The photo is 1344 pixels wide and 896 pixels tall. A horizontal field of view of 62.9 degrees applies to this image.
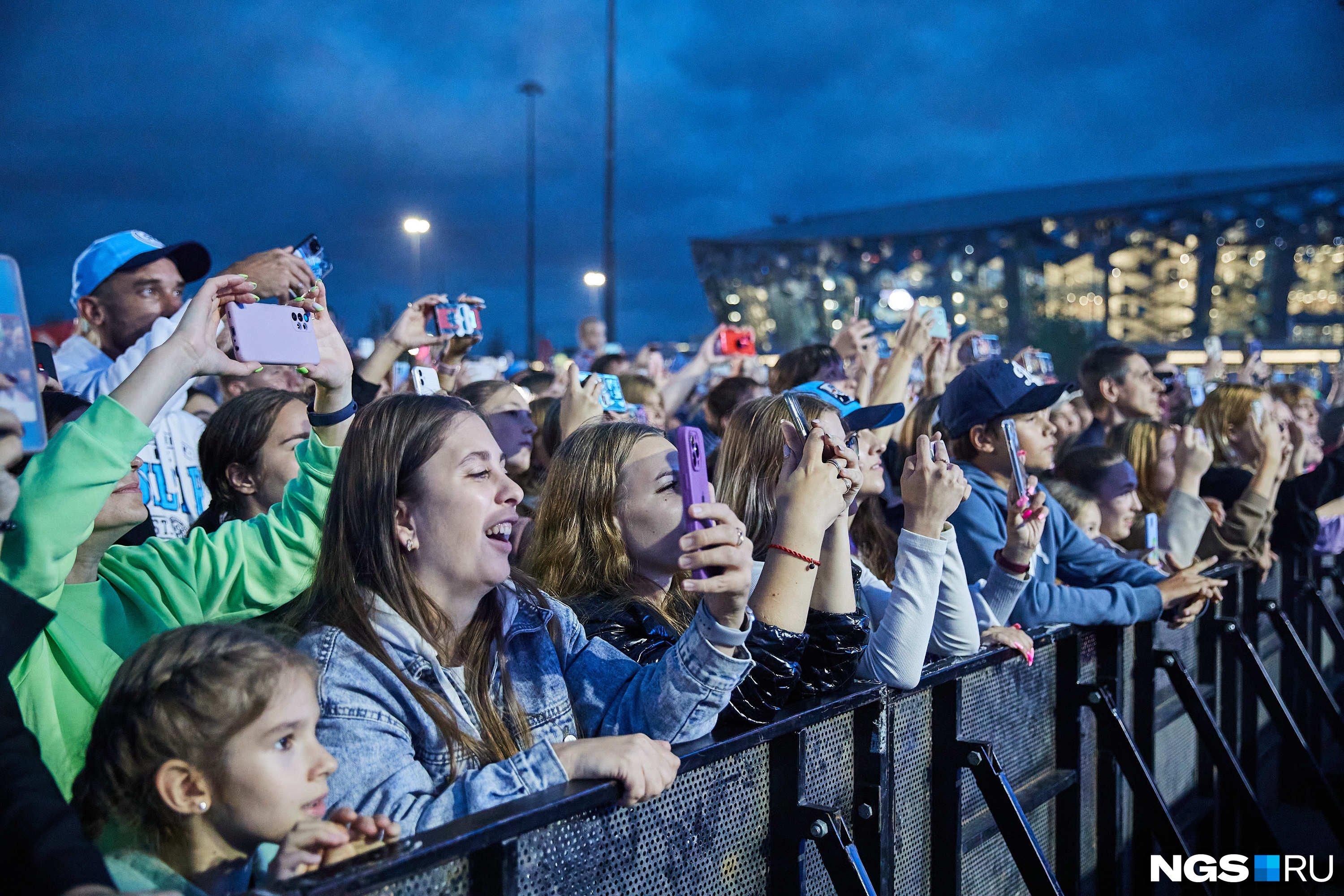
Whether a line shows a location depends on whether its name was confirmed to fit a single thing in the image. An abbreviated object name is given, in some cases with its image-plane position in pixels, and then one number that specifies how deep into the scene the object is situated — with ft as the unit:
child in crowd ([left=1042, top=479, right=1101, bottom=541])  15.72
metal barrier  5.87
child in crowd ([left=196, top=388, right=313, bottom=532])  11.00
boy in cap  11.93
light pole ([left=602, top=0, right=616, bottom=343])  59.93
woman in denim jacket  6.16
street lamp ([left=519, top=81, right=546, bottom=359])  83.15
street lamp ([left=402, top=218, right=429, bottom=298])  42.68
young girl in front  5.24
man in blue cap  13.08
